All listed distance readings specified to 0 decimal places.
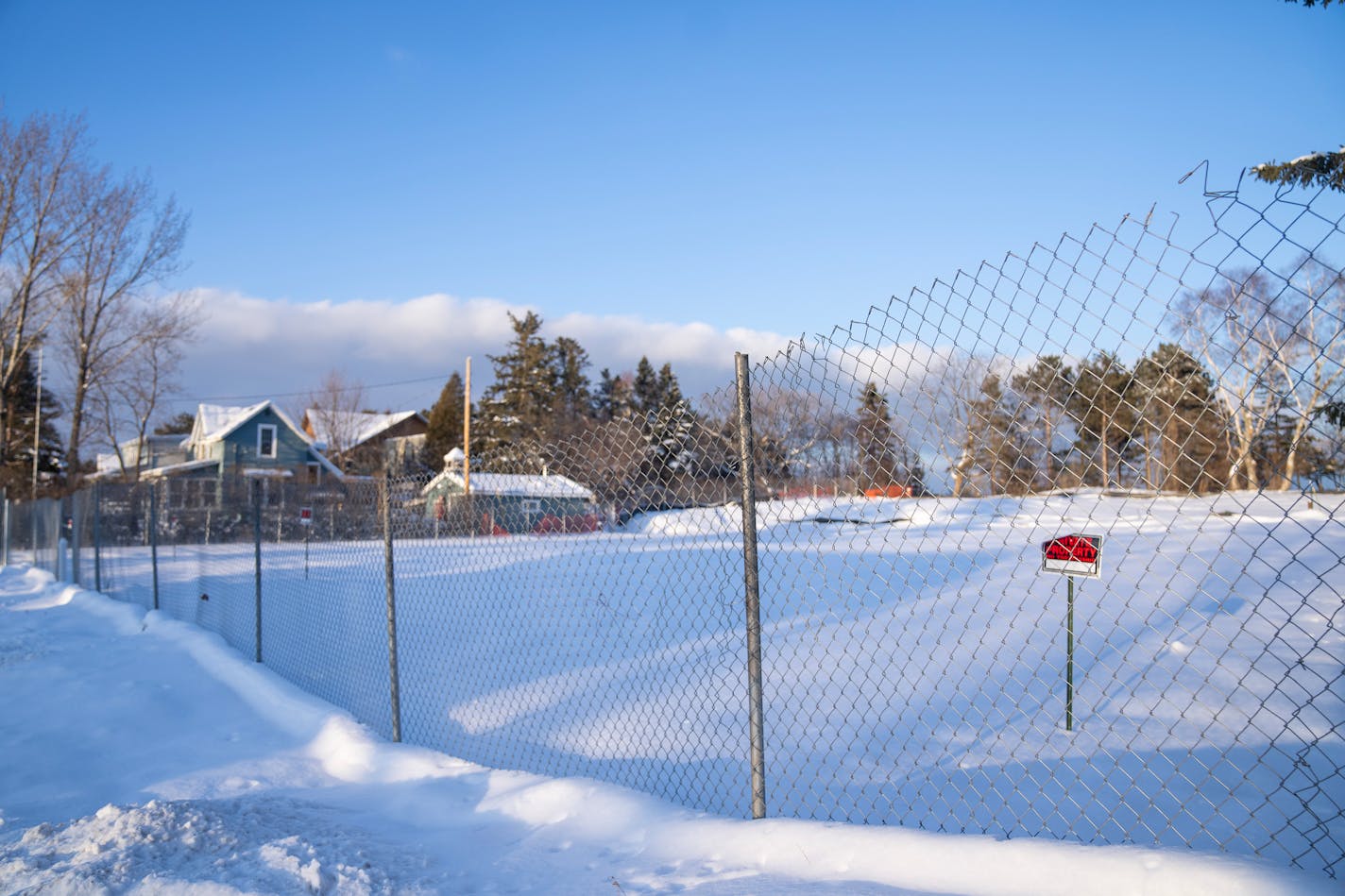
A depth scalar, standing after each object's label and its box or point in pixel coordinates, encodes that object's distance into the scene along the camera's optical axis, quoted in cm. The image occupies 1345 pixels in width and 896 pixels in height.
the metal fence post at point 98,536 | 1122
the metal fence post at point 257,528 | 715
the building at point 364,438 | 5138
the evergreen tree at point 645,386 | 5371
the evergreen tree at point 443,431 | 5650
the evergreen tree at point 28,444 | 3806
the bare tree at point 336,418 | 5569
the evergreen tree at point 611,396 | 5378
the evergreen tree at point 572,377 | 5516
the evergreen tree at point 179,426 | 6562
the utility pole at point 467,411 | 3138
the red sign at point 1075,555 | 565
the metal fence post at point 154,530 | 959
